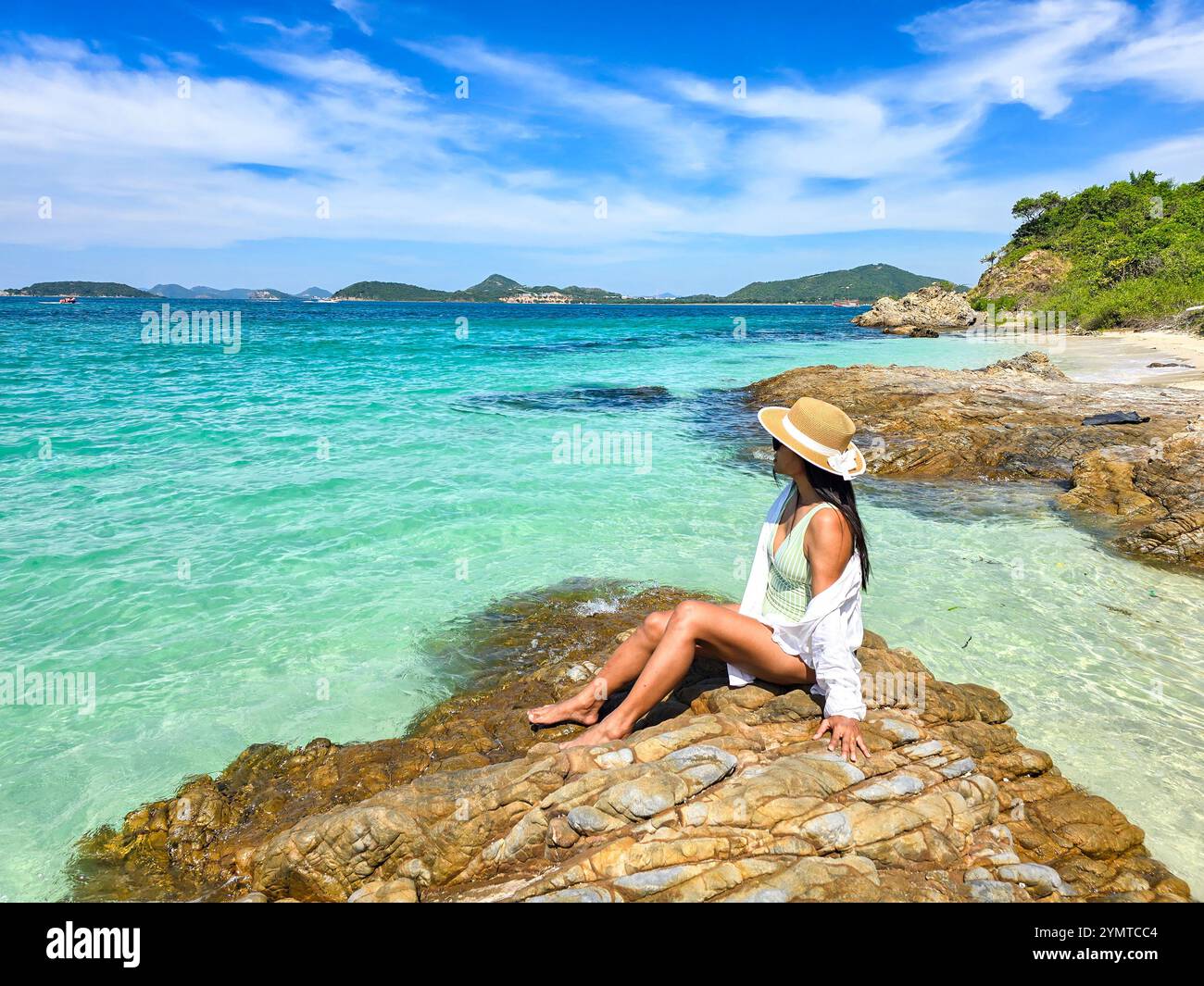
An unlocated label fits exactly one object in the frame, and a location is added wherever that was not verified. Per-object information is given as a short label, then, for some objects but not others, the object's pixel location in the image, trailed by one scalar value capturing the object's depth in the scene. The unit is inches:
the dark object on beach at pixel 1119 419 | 543.5
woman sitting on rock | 163.6
